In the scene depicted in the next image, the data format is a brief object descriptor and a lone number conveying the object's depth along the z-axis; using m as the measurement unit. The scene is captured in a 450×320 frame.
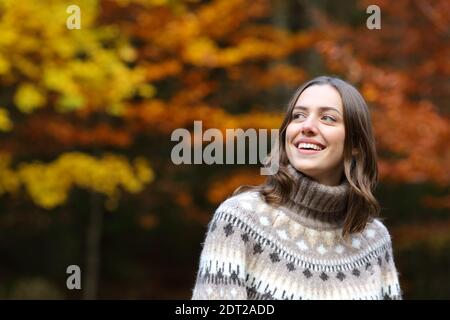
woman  4.47
